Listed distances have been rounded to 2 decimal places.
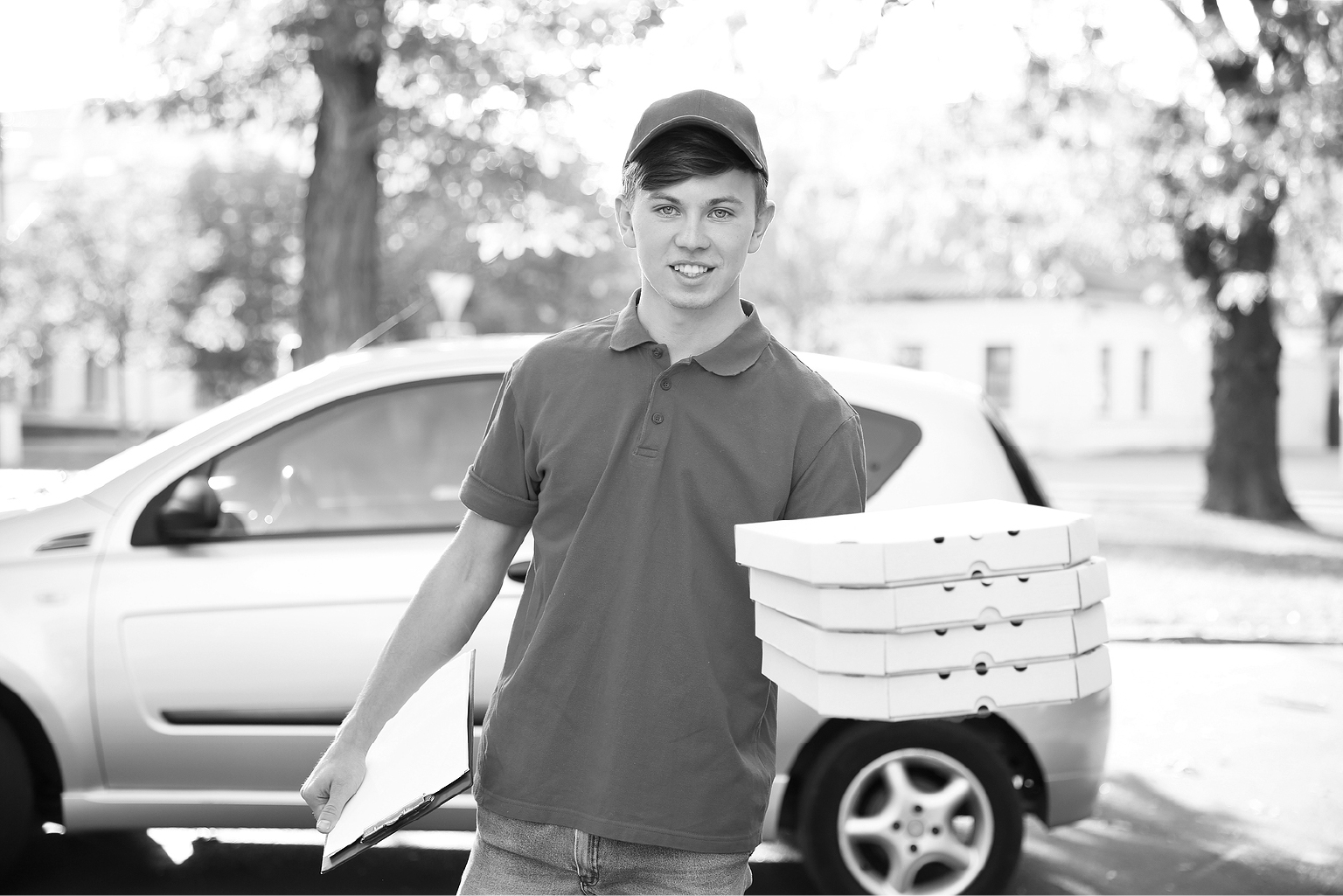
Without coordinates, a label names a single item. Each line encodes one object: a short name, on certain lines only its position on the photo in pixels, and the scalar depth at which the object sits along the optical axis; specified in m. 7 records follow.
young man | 1.92
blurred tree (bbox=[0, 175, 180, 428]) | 33.34
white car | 4.27
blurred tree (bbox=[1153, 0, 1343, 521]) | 14.12
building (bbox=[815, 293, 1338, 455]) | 38.88
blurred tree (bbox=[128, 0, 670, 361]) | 9.54
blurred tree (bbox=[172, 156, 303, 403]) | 33.12
